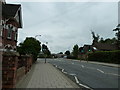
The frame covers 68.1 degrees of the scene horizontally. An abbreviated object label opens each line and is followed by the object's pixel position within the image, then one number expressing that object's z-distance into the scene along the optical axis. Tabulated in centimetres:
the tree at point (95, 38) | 5294
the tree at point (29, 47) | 1422
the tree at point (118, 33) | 3138
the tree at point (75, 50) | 4799
